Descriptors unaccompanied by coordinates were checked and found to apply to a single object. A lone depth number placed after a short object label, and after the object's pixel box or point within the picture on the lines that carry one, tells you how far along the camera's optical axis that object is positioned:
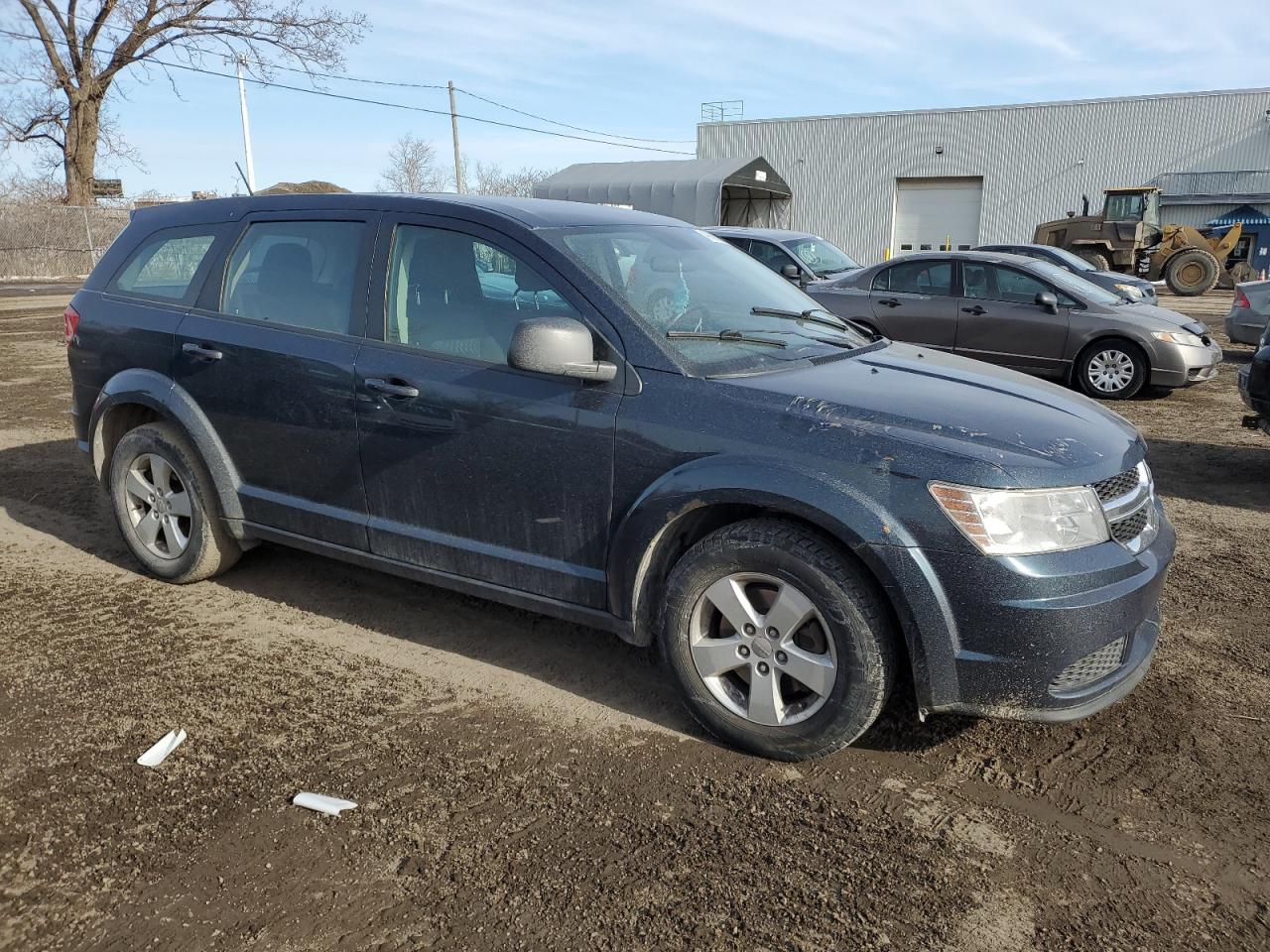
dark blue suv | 2.80
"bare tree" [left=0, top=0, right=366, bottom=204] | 33.81
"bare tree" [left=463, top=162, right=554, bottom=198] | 69.31
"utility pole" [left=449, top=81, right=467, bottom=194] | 39.59
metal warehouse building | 37.19
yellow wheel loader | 24.05
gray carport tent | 33.03
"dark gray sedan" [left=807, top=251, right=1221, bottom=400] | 9.75
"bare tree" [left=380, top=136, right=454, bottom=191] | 65.88
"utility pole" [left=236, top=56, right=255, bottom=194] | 32.88
